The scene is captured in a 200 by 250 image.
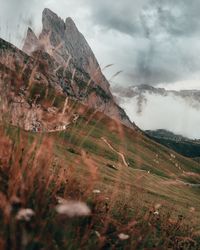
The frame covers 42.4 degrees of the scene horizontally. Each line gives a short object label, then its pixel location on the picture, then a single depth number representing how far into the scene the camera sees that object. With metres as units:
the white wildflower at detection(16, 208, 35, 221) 2.87
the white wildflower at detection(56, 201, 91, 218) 2.64
